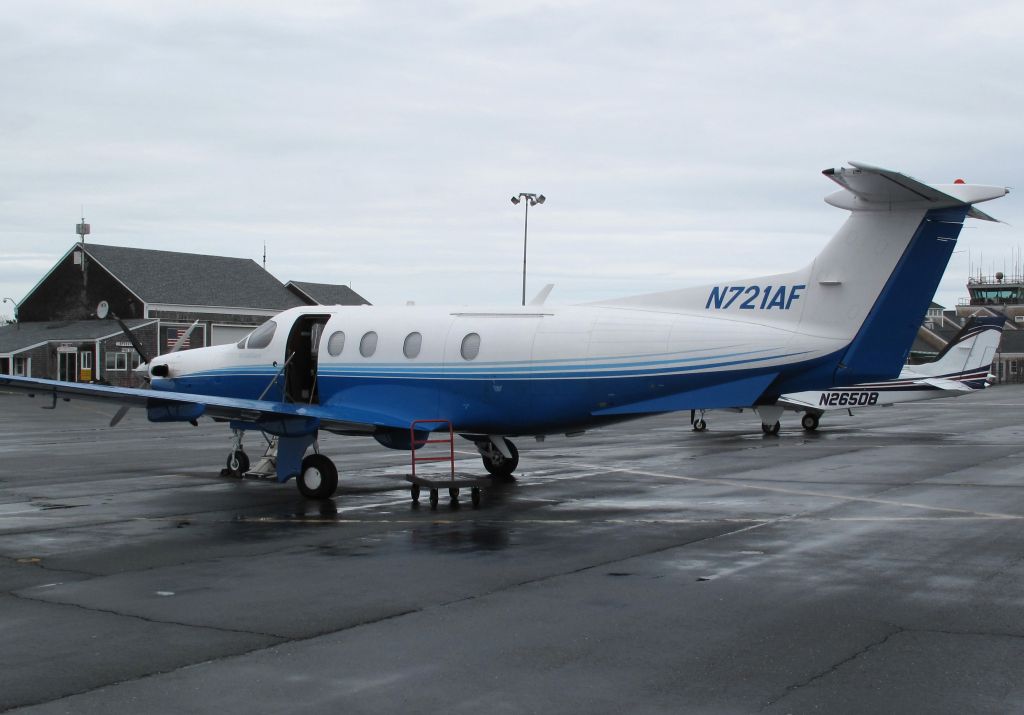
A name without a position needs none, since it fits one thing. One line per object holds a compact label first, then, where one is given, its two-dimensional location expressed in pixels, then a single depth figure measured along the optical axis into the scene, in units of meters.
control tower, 133.12
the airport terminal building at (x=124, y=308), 60.31
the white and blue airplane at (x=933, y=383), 31.78
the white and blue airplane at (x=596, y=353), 14.47
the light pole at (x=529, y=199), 50.34
